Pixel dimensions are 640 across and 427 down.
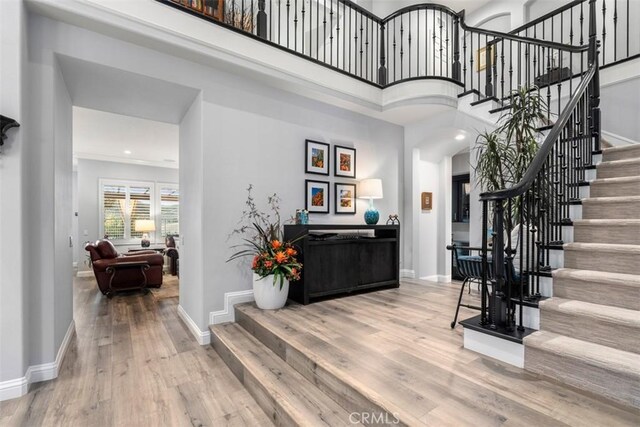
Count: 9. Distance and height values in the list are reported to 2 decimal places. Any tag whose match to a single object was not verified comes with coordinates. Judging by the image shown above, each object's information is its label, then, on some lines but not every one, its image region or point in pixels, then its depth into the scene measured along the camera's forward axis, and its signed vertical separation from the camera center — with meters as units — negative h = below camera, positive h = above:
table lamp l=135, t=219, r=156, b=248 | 7.74 -0.35
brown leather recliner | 5.23 -0.97
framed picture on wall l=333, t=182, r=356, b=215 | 4.30 +0.20
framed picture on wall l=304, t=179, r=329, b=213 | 3.95 +0.22
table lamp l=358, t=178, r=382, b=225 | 4.24 +0.31
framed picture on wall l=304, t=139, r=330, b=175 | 3.95 +0.72
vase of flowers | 3.15 -0.46
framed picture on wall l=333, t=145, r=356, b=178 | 4.27 +0.72
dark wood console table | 3.41 -0.60
